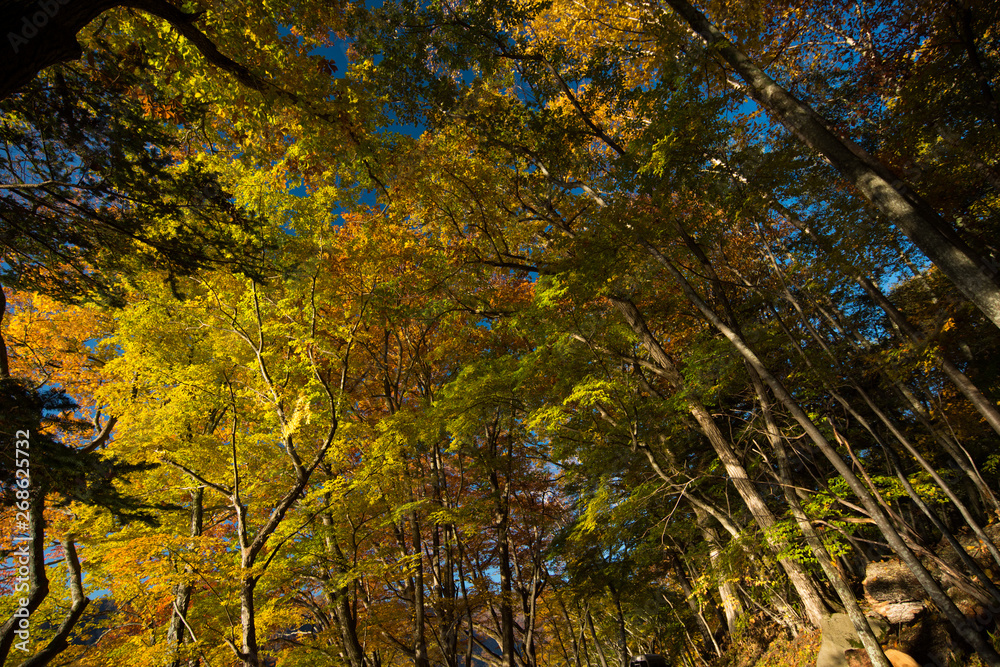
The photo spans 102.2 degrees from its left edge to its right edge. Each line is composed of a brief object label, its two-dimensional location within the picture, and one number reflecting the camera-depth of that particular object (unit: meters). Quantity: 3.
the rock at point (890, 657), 6.37
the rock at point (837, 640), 6.25
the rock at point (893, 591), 9.02
